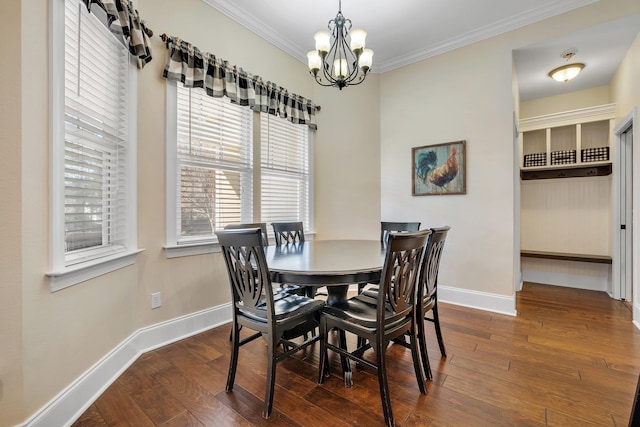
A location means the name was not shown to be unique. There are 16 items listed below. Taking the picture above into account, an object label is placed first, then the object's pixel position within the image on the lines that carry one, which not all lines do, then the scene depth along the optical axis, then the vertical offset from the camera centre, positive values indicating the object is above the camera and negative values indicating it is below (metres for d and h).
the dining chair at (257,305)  1.53 -0.57
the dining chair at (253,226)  2.38 -0.12
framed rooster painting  3.35 +0.57
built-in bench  3.73 -0.59
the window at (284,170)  3.28 +0.55
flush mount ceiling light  3.38 +1.77
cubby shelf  3.84 +1.07
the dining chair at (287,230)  2.87 -0.18
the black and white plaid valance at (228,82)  2.37 +1.31
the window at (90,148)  1.44 +0.41
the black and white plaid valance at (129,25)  1.71 +1.25
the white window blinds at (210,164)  2.52 +0.48
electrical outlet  2.28 -0.72
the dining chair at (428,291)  1.81 -0.55
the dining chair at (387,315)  1.48 -0.60
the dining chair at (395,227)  2.80 -0.14
